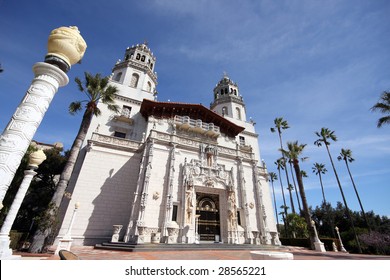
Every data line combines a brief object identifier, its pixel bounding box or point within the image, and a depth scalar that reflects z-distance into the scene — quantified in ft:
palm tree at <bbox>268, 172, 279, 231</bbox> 170.71
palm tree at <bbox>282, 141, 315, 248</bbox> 60.03
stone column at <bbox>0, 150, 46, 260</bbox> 21.14
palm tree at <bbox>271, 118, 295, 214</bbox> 108.88
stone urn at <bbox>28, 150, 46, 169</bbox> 24.58
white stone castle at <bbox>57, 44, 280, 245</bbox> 46.55
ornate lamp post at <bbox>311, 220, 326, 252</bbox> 56.63
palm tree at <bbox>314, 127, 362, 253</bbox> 100.43
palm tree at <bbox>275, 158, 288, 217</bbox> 148.69
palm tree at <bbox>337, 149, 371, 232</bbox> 115.60
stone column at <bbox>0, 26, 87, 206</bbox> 10.34
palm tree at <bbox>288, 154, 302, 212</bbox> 120.71
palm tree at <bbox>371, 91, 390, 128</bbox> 55.06
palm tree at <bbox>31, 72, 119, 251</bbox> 38.91
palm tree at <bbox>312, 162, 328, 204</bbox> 144.01
